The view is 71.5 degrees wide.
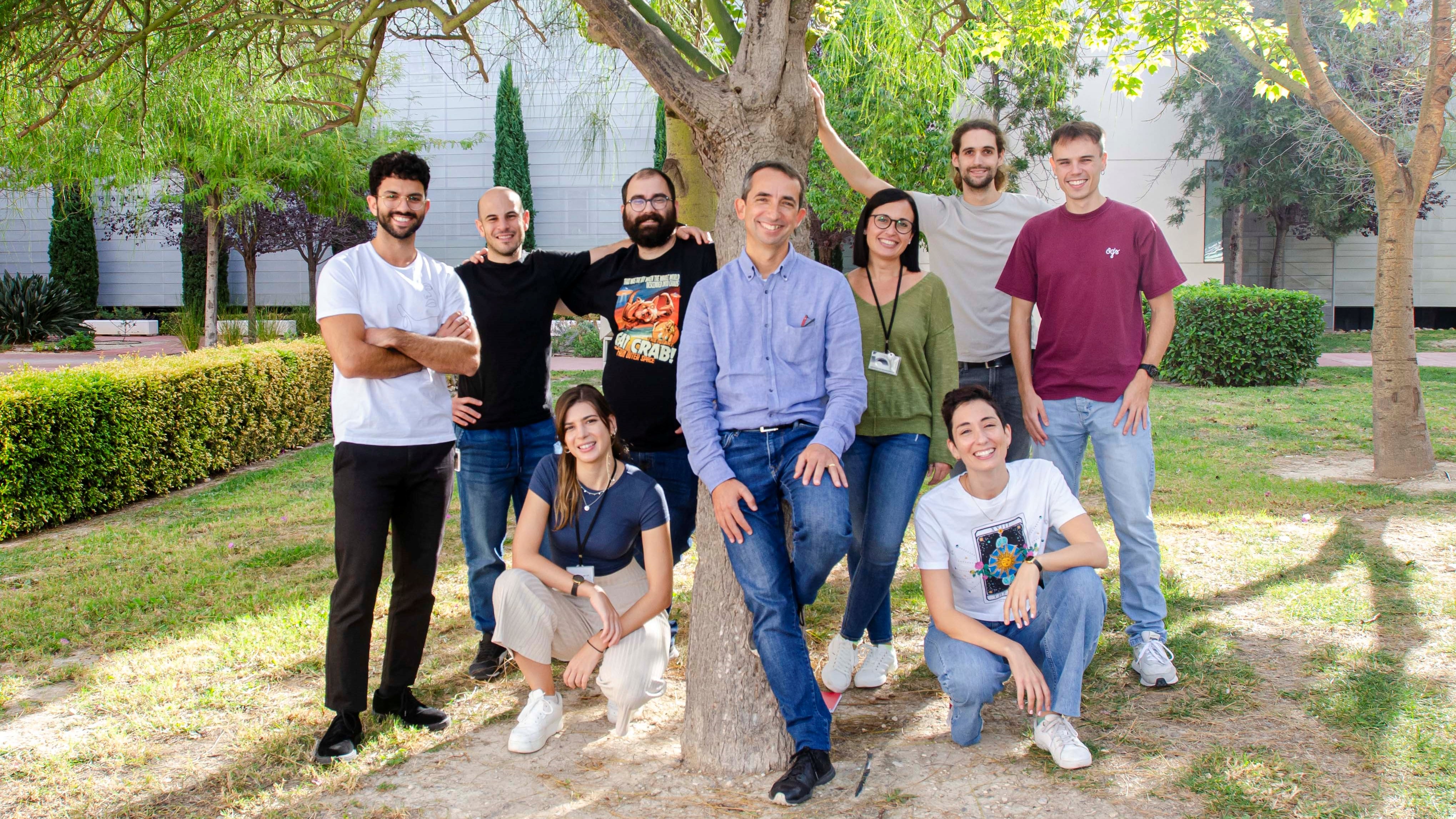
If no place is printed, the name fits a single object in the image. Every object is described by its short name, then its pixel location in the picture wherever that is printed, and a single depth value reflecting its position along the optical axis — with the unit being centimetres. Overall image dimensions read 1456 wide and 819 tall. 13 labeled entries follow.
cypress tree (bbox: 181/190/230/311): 2191
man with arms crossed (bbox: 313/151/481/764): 339
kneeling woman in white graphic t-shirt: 324
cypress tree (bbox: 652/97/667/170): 2014
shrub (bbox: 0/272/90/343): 2186
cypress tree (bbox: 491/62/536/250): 2380
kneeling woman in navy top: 349
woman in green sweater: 347
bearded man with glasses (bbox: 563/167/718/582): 387
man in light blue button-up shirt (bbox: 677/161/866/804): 301
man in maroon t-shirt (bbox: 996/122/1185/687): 386
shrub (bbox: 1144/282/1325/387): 1293
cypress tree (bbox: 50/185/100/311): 2494
